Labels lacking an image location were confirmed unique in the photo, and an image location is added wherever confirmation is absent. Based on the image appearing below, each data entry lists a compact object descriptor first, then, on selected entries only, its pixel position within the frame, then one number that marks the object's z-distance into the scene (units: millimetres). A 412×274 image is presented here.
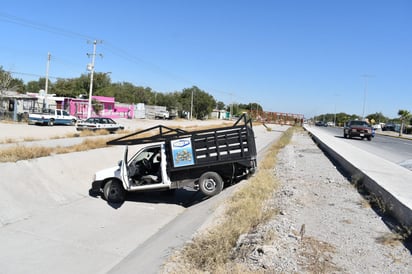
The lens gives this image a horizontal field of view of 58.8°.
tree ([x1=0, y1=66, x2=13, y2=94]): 47738
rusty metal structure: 73000
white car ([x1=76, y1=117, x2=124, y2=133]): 35500
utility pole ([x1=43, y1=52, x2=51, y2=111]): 50962
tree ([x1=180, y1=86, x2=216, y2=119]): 118000
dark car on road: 38656
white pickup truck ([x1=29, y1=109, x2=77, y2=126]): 41219
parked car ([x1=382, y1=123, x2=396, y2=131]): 97875
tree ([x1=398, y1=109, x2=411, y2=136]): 87038
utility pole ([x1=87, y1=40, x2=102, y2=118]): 52188
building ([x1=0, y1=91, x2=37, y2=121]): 47375
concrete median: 7402
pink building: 58562
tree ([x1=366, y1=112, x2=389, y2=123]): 152375
